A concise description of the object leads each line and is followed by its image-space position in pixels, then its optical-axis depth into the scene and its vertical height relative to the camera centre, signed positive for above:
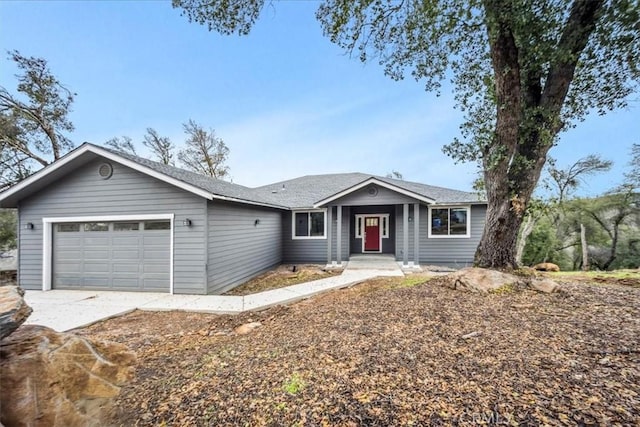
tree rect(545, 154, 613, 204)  16.53 +2.80
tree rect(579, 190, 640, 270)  14.37 +0.11
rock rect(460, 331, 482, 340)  3.32 -1.47
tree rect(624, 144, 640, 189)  13.92 +2.53
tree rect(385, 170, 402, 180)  30.07 +4.95
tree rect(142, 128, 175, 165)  22.19 +6.09
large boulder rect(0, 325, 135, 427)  1.97 -1.31
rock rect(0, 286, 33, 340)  2.00 -0.72
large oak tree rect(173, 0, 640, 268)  4.69 +3.15
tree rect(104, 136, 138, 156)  20.93 +5.85
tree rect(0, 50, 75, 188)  13.59 +5.29
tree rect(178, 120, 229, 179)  22.75 +5.68
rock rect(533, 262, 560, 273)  10.69 -2.01
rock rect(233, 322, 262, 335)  4.50 -1.90
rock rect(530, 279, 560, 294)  4.84 -1.25
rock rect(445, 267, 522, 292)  5.02 -1.21
